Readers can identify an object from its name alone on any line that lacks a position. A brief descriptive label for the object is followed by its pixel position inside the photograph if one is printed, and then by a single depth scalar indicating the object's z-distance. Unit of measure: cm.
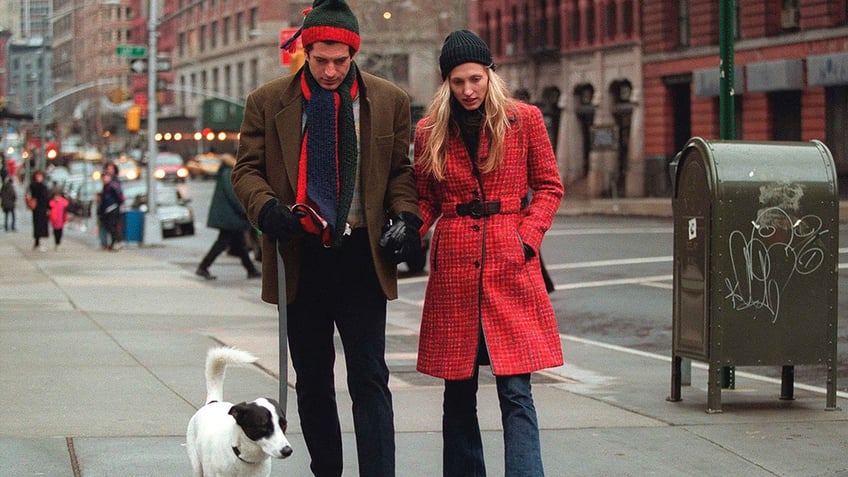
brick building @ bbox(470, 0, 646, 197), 5241
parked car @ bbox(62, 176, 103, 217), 4765
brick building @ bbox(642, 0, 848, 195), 3988
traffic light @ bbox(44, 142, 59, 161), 5309
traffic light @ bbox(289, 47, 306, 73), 1919
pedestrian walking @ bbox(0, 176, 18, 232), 4247
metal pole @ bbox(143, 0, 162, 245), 3312
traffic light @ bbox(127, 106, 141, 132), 4147
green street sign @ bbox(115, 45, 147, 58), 3375
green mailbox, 855
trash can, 3156
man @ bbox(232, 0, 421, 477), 546
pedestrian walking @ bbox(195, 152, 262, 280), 2073
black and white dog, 500
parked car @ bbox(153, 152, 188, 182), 7525
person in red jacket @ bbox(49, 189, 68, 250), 2980
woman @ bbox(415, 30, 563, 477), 575
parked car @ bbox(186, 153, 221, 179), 8681
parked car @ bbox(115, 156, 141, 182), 7306
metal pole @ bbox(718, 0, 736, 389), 952
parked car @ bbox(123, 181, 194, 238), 3875
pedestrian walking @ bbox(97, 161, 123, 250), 3052
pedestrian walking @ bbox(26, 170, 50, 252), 2964
